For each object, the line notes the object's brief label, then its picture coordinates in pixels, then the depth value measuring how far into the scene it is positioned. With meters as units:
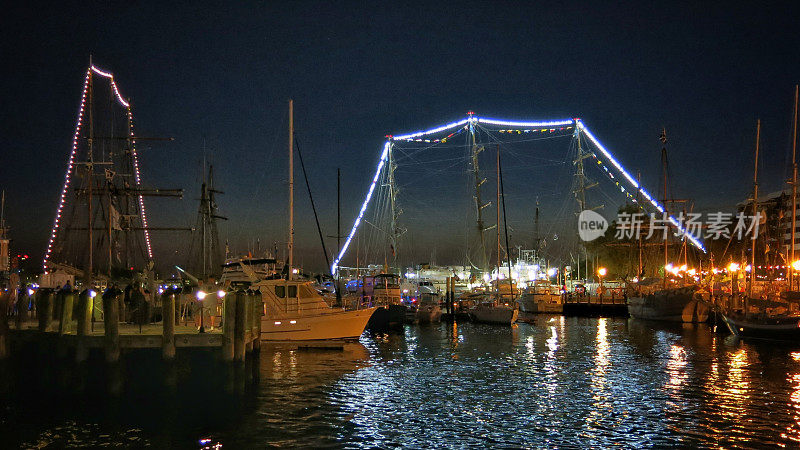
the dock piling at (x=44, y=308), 22.86
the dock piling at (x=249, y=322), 23.11
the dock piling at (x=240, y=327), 21.52
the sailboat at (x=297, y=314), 32.78
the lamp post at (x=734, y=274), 46.47
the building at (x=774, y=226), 66.47
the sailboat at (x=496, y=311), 54.62
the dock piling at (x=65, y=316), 22.14
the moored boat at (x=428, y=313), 57.50
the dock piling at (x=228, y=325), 21.25
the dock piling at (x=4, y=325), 21.67
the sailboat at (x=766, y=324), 39.06
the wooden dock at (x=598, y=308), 71.31
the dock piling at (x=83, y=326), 21.36
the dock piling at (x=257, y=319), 25.43
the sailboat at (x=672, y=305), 56.77
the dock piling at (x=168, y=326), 20.73
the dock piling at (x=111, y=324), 20.62
